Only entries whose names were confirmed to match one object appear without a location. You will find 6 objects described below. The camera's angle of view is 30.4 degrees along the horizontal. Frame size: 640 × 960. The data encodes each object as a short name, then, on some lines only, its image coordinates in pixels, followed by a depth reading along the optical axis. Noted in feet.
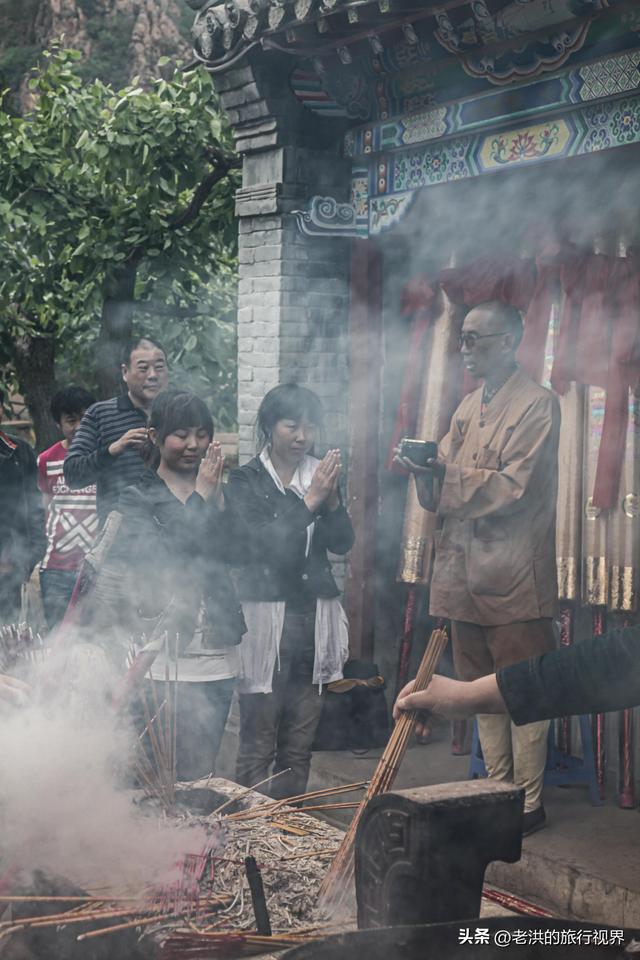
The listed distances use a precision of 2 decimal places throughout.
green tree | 27.58
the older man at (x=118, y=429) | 18.97
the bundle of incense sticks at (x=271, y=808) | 12.12
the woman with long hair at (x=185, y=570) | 15.07
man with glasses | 16.63
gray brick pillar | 21.81
